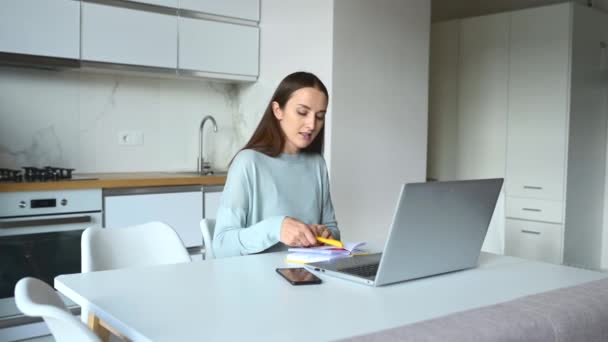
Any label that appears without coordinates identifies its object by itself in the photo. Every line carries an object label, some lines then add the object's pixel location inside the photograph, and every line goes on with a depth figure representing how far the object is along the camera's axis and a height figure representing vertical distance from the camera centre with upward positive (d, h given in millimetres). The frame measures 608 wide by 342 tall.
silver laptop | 1258 -201
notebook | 1583 -300
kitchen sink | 3643 -177
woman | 1825 -89
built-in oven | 2740 -443
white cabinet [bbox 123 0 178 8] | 3362 +851
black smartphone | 1332 -310
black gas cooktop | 2859 -162
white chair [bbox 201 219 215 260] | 2003 -312
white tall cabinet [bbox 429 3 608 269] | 4125 +226
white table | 1010 -319
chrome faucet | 3846 -69
